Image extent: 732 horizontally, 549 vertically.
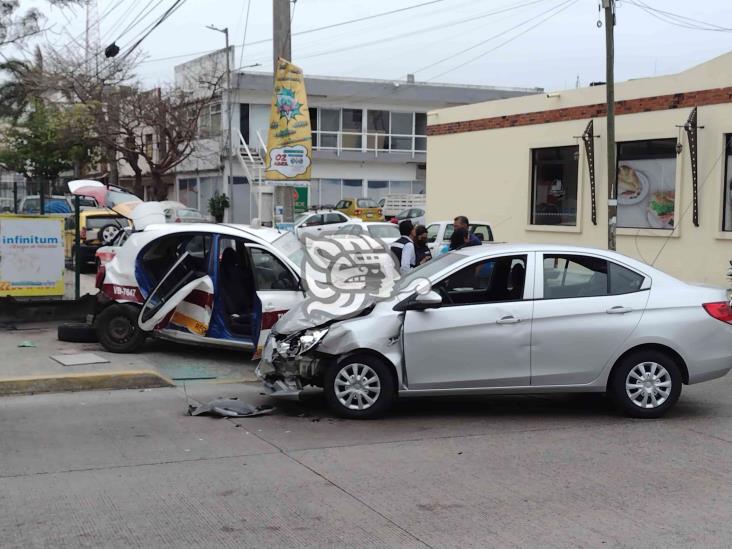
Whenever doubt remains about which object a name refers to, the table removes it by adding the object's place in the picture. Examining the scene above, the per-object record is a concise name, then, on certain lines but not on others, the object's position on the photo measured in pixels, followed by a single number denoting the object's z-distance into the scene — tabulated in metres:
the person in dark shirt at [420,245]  11.95
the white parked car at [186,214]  25.42
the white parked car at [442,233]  19.22
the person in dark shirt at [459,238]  11.89
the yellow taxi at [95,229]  20.08
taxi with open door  10.07
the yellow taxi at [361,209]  38.16
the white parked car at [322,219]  31.66
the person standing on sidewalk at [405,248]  11.55
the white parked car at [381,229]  22.05
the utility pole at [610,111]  17.44
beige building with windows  17.33
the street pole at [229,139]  40.19
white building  41.41
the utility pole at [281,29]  15.00
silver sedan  7.61
